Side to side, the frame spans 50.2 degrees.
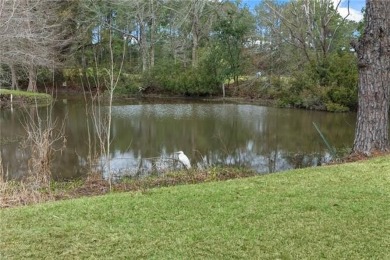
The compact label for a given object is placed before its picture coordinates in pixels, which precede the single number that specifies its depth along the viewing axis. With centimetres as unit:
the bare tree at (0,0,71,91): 1326
